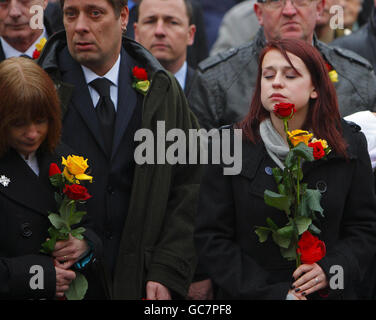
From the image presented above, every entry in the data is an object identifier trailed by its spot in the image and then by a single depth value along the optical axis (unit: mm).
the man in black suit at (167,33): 12930
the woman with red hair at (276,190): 8859
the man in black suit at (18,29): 11305
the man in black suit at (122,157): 9453
